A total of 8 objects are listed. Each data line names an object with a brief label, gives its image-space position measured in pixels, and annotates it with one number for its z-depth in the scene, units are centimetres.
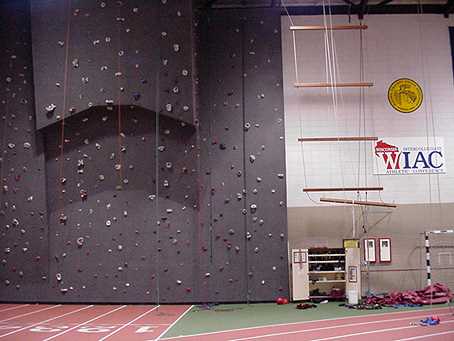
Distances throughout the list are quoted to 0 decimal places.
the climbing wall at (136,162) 926
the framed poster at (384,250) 952
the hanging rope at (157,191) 923
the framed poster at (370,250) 945
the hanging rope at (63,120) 931
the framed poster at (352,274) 889
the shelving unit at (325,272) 904
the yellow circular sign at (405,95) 1002
